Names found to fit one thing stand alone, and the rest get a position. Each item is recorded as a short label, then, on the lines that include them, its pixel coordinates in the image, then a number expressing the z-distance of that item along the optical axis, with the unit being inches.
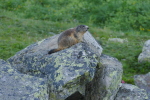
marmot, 673.0
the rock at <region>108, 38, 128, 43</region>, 1330.1
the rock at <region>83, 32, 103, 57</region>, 669.0
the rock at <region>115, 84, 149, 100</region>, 633.0
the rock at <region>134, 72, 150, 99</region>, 821.1
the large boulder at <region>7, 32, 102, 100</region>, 534.3
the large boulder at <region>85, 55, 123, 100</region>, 596.1
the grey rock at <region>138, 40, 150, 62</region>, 1027.9
